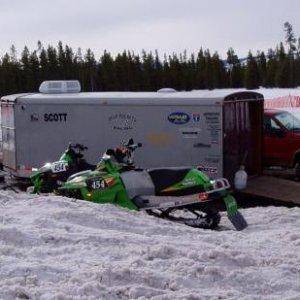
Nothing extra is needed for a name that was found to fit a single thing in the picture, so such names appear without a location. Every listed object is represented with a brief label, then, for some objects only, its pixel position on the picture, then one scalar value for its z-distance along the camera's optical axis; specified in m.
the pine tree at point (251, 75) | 89.56
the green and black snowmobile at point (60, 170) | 11.94
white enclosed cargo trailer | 12.53
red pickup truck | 15.49
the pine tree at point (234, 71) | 93.31
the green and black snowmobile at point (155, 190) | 9.38
